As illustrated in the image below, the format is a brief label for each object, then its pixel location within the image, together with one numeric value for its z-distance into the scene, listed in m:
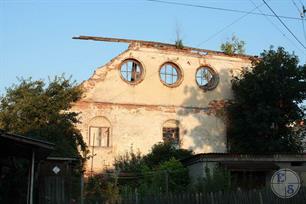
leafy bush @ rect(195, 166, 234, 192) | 18.45
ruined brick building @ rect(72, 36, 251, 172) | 28.67
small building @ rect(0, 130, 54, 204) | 12.90
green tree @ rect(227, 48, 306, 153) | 29.27
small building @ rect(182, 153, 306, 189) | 23.03
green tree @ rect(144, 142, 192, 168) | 27.44
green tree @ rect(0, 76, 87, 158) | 23.52
